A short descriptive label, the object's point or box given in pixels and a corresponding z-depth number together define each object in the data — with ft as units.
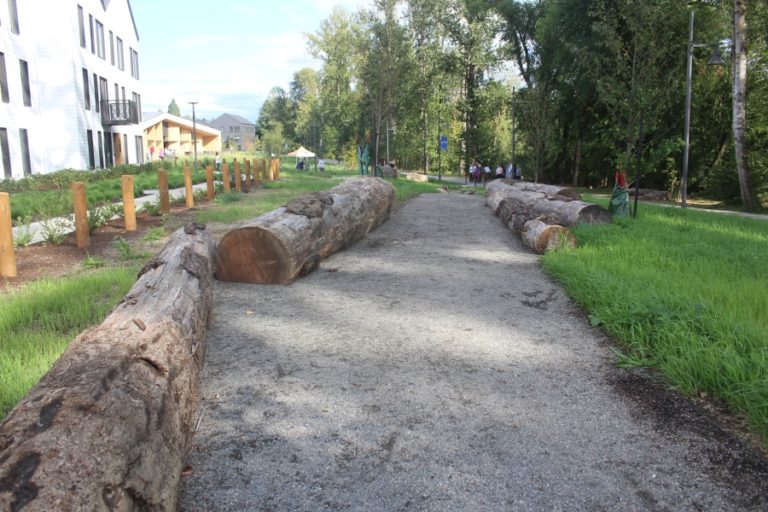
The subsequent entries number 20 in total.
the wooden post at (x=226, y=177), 59.41
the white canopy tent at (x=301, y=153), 177.78
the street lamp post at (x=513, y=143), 96.14
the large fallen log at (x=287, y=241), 20.07
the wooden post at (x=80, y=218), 24.94
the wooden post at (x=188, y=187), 43.32
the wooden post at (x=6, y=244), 19.11
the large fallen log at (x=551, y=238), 26.94
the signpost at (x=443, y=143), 108.69
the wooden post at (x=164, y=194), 37.43
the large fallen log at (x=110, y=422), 6.14
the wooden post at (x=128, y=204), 30.01
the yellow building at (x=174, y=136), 161.68
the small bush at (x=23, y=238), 24.40
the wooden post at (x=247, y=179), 65.41
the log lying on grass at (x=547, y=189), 46.22
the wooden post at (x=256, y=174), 78.67
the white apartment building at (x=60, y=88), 68.28
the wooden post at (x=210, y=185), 50.90
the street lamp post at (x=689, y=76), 51.56
